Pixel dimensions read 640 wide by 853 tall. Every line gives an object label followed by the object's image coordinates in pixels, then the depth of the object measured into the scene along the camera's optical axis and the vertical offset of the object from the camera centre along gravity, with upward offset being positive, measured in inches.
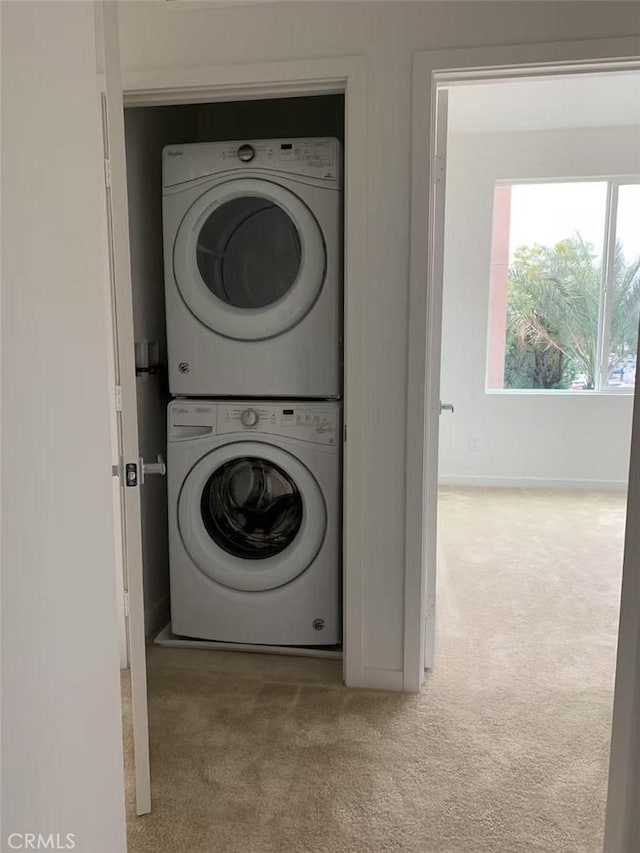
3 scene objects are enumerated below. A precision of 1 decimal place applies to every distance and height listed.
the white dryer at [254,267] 95.4 +9.2
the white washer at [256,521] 100.6 -29.3
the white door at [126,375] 57.9 -4.1
